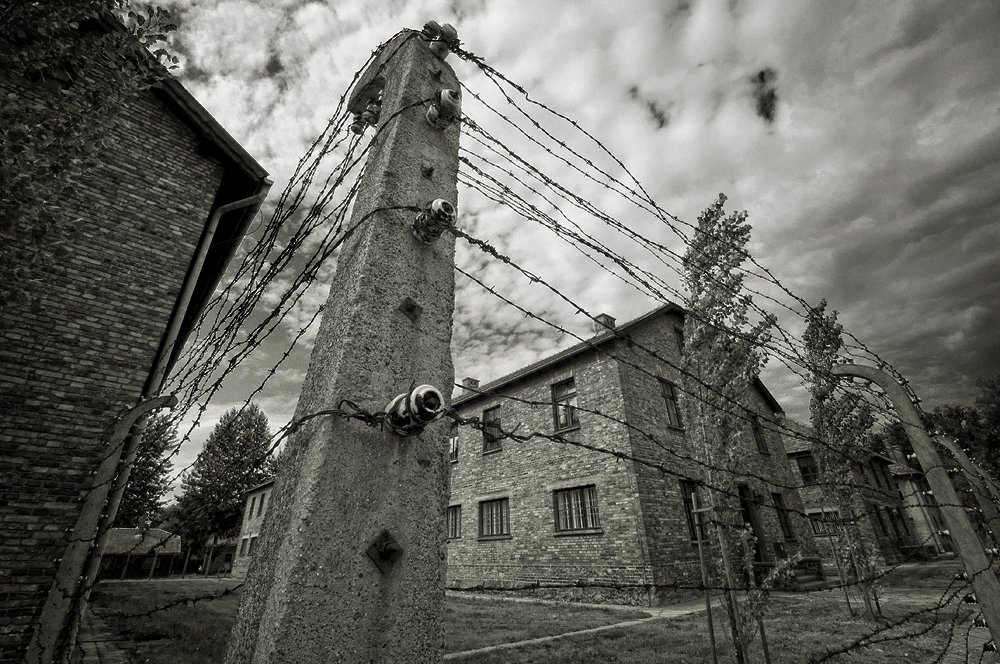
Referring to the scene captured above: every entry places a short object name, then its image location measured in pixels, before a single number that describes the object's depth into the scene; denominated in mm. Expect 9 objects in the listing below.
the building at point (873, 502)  18016
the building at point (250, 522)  28453
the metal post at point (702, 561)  4519
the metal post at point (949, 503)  2887
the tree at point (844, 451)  8914
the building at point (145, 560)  28062
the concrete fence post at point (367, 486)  1460
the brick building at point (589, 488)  10594
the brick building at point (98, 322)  4312
